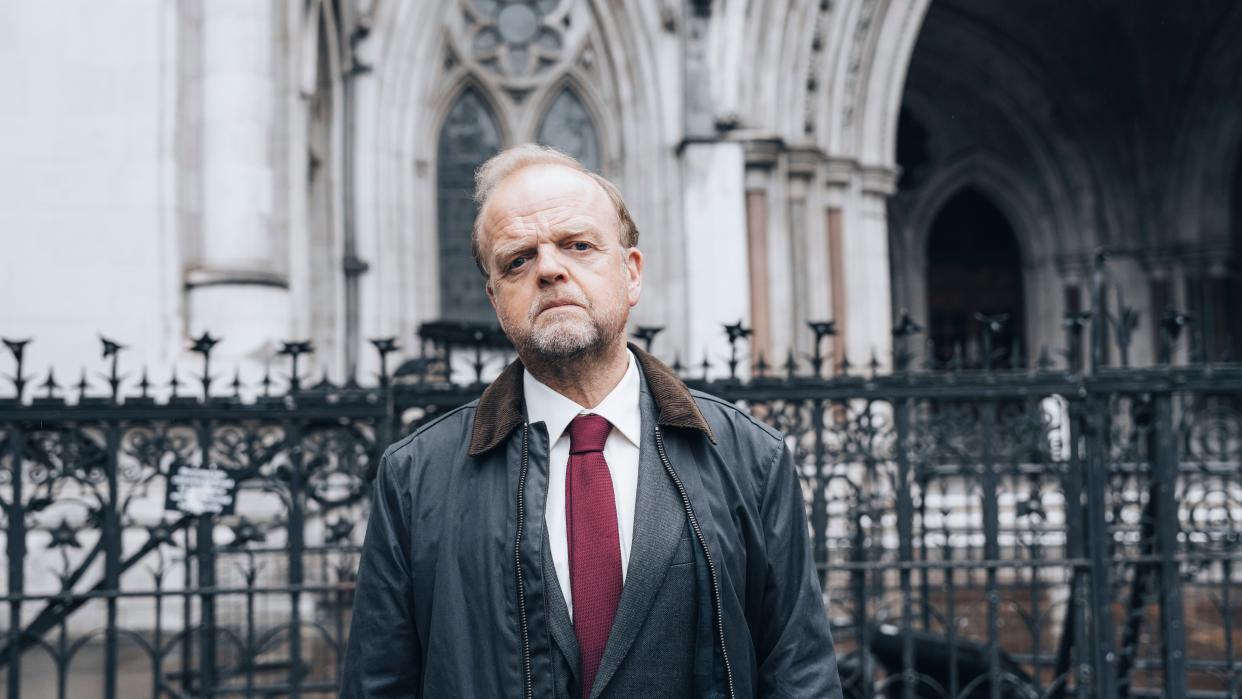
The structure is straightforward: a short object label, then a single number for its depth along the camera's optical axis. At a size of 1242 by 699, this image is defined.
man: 1.97
